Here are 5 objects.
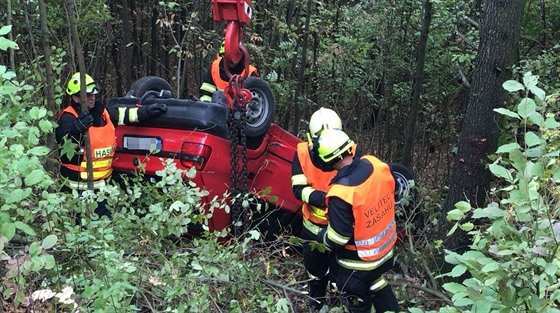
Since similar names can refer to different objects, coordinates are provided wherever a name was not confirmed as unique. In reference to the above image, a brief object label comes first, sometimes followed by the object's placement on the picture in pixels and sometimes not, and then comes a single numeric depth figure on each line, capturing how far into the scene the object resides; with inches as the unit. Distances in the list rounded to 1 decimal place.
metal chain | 171.9
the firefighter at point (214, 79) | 211.5
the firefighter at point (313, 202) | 175.0
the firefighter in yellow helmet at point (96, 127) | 188.4
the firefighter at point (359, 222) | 151.5
